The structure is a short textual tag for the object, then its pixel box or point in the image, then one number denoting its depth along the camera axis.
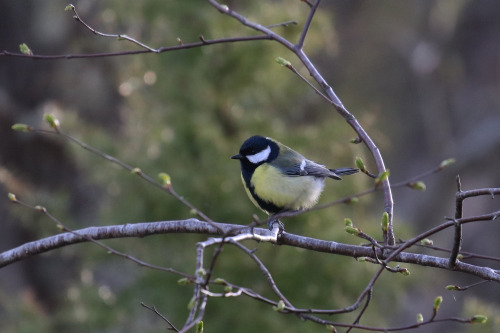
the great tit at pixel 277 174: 7.04
